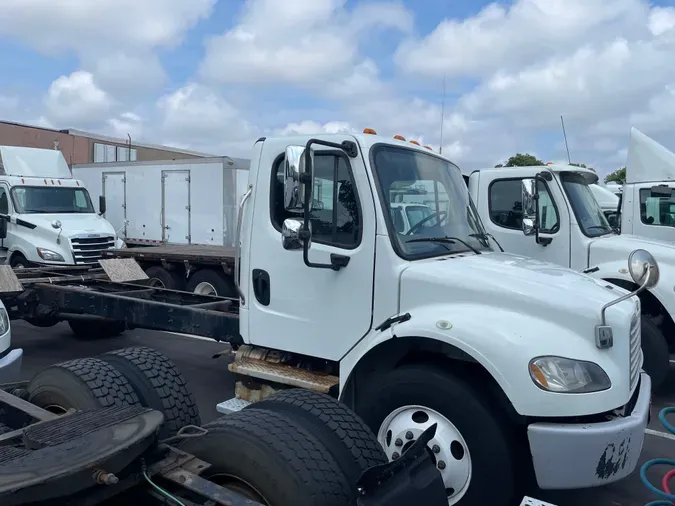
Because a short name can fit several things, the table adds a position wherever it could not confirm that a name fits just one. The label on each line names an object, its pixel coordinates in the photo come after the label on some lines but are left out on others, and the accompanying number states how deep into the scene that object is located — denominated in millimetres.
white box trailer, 14086
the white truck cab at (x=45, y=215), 11430
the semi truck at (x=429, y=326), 3291
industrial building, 24766
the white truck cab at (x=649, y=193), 8828
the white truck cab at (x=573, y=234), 6402
